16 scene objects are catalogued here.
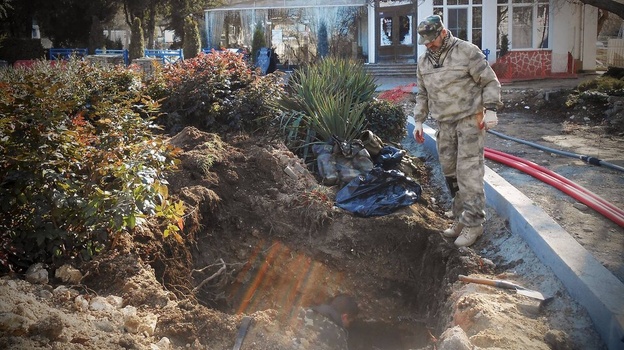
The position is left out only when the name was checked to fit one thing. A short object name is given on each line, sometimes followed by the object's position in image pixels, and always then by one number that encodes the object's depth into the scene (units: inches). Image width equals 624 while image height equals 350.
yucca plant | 297.6
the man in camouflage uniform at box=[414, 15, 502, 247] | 207.0
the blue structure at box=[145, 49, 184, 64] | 948.3
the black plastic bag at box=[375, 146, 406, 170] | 277.0
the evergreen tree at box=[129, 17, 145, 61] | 1098.1
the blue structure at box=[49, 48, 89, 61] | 1095.3
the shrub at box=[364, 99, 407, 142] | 329.4
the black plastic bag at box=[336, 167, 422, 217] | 239.8
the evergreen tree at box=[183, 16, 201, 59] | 1046.4
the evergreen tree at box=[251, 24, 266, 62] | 1044.5
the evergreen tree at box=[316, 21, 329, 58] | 1119.6
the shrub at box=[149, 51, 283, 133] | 312.8
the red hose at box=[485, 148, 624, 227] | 223.5
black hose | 299.9
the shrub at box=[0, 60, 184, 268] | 156.4
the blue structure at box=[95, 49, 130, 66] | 1048.8
